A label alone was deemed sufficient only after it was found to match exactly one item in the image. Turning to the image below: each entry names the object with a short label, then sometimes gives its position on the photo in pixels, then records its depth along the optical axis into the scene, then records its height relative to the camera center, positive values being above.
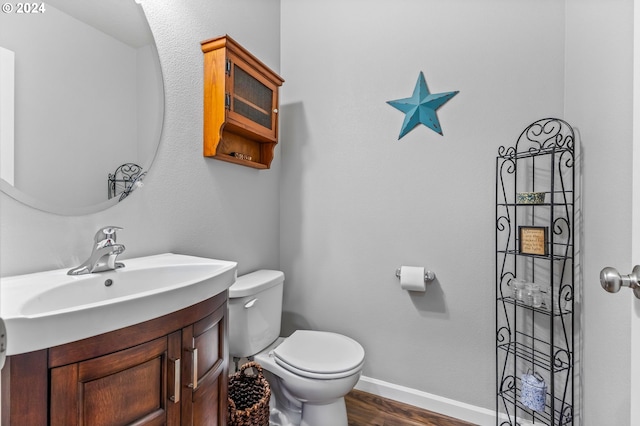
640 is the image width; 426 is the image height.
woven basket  1.28 -0.84
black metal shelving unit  1.40 -0.27
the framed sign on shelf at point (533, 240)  1.33 -0.11
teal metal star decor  1.69 +0.60
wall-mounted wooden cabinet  1.43 +0.54
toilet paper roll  1.65 -0.35
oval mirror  0.88 +0.35
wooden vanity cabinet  0.56 -0.36
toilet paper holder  1.68 -0.34
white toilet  1.38 -0.70
